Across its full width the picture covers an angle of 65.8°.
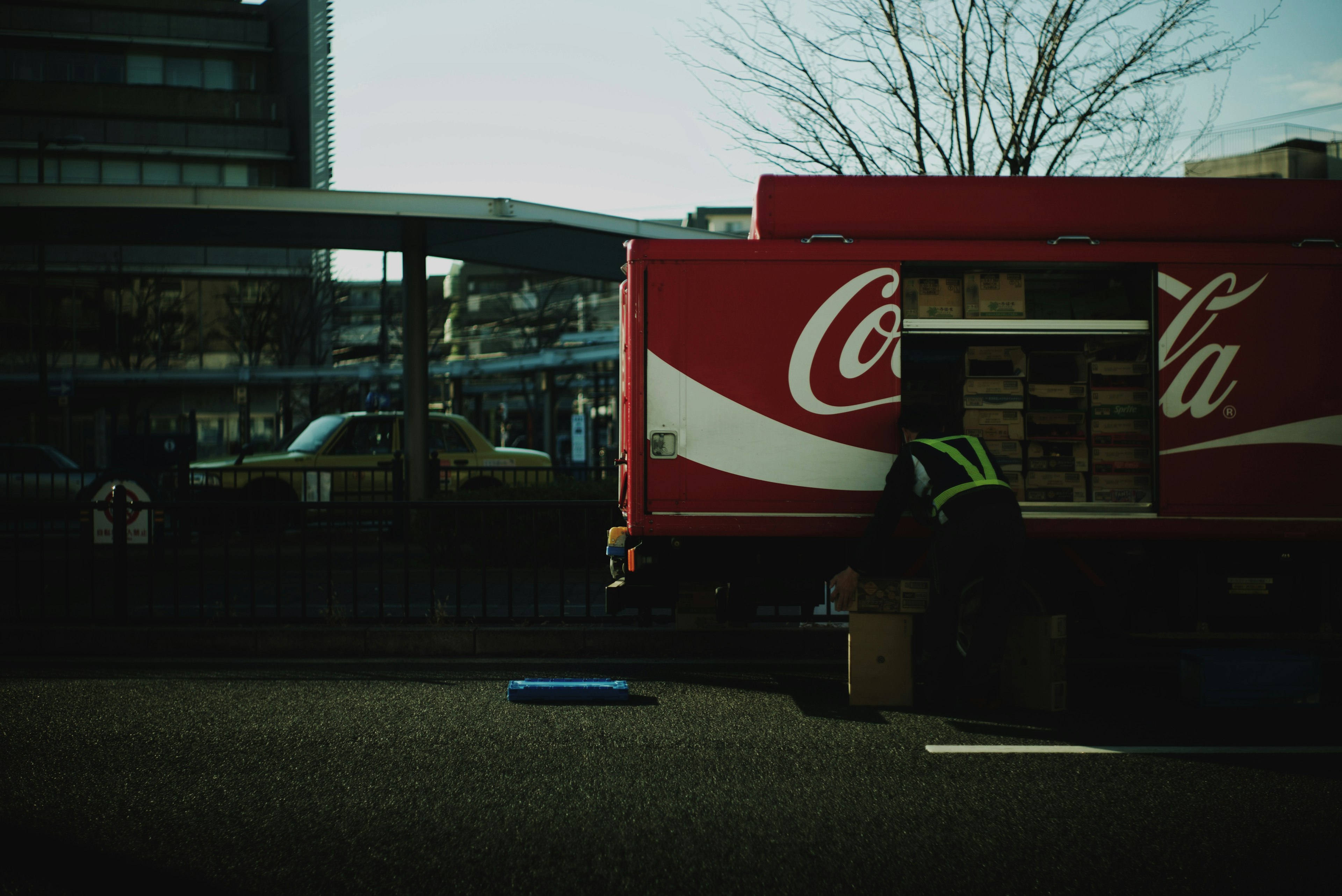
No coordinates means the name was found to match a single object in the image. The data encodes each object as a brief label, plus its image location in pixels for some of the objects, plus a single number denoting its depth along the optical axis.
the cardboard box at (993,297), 6.52
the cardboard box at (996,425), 6.84
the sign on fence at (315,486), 13.83
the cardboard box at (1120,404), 6.77
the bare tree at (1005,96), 13.57
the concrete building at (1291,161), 34.69
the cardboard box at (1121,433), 6.75
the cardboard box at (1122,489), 6.68
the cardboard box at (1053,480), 6.80
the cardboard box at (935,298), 6.51
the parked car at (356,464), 13.88
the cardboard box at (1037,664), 5.83
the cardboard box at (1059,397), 6.85
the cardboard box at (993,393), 6.86
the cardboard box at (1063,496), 6.79
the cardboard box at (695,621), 7.38
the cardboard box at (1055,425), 6.88
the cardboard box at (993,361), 6.91
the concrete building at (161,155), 40.78
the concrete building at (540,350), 34.88
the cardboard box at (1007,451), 6.83
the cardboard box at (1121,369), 6.79
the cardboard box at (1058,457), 6.83
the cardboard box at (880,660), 5.99
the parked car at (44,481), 14.46
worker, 5.73
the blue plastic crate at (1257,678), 5.84
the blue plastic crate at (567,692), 6.05
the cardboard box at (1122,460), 6.73
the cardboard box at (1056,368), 7.05
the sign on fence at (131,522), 8.23
